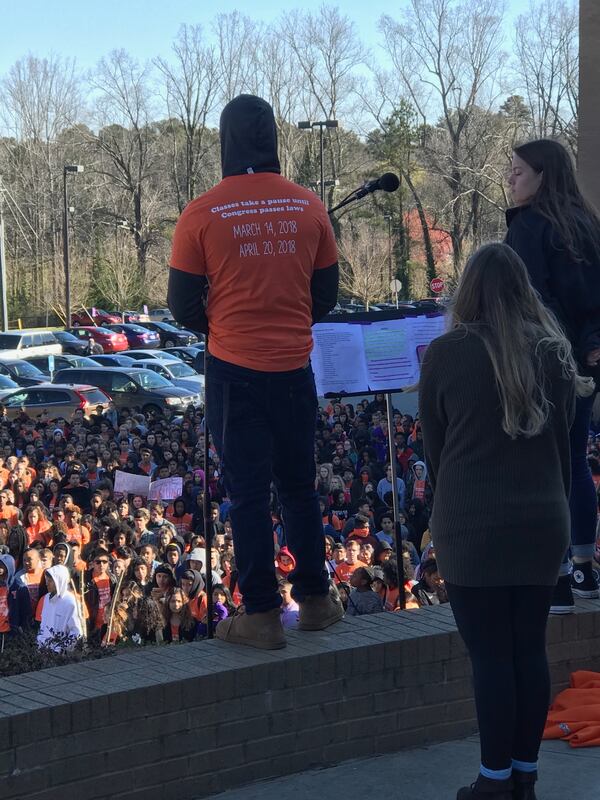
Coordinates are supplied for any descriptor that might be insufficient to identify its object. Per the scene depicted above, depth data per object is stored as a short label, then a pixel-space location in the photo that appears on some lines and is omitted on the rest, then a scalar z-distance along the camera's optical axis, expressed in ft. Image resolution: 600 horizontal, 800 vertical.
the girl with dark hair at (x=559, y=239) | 13.71
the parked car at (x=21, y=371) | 111.34
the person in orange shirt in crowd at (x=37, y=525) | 40.81
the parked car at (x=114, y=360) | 114.53
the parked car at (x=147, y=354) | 125.63
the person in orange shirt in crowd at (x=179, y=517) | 45.88
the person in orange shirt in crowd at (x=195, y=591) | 28.16
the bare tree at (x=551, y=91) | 168.04
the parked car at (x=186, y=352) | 137.69
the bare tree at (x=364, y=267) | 196.95
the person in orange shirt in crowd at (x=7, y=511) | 43.60
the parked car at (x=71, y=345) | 151.43
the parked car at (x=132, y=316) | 200.44
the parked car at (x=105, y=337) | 160.15
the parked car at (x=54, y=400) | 88.69
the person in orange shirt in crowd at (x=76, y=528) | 41.22
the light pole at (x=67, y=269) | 173.87
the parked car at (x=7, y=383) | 99.95
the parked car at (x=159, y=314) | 220.02
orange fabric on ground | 13.70
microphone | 16.31
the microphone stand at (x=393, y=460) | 16.41
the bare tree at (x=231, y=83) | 209.46
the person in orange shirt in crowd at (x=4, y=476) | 53.01
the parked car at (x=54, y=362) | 118.52
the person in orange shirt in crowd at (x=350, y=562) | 32.96
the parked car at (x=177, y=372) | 104.68
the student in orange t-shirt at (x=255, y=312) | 12.96
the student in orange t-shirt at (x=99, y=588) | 30.04
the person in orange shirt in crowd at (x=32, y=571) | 32.65
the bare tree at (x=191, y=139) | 217.97
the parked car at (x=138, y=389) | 96.32
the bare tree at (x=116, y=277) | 212.64
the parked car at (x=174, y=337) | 173.37
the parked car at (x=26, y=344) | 138.21
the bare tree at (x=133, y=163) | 235.40
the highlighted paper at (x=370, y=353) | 15.88
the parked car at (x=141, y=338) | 168.14
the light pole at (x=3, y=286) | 153.48
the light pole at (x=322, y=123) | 137.59
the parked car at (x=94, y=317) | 200.13
